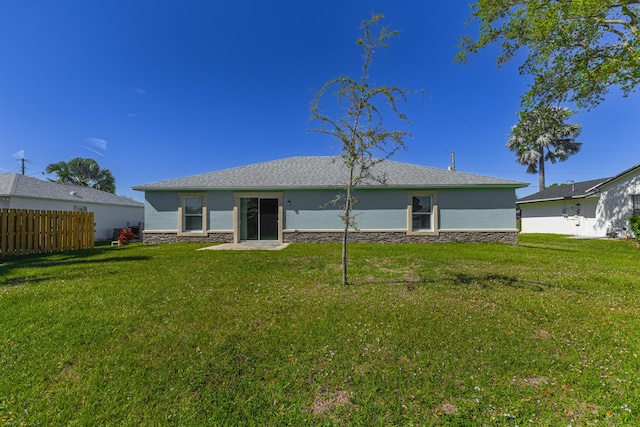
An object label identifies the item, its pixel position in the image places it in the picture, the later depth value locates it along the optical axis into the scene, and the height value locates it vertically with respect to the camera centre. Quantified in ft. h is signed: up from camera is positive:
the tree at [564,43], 31.60 +23.90
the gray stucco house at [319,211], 41.65 +1.84
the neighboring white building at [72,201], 45.93 +4.31
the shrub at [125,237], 43.16 -2.57
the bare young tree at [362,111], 16.52 +7.19
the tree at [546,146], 83.51 +25.11
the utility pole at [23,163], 100.25 +22.84
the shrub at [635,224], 39.19 -0.38
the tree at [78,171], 80.74 +15.96
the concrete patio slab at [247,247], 34.91 -3.50
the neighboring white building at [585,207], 49.88 +3.30
